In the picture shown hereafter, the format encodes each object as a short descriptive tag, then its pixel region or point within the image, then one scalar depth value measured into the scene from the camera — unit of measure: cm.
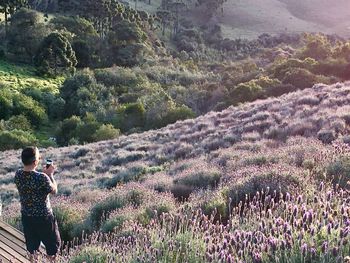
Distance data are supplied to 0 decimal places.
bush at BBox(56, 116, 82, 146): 4022
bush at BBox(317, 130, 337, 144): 1219
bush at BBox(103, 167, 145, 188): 1446
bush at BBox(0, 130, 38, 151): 3841
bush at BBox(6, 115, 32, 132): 4388
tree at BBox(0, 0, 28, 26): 6491
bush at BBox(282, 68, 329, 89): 4009
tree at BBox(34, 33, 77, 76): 5650
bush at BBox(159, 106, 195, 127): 3928
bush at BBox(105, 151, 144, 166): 1958
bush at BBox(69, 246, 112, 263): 572
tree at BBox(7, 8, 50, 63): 6153
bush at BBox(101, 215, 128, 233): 791
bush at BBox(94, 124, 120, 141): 3606
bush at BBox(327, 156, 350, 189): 739
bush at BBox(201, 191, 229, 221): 745
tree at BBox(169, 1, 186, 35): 11049
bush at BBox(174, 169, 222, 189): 1026
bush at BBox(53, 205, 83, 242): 921
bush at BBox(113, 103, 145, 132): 4131
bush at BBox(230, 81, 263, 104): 3973
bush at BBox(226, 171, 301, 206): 766
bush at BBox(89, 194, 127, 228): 926
